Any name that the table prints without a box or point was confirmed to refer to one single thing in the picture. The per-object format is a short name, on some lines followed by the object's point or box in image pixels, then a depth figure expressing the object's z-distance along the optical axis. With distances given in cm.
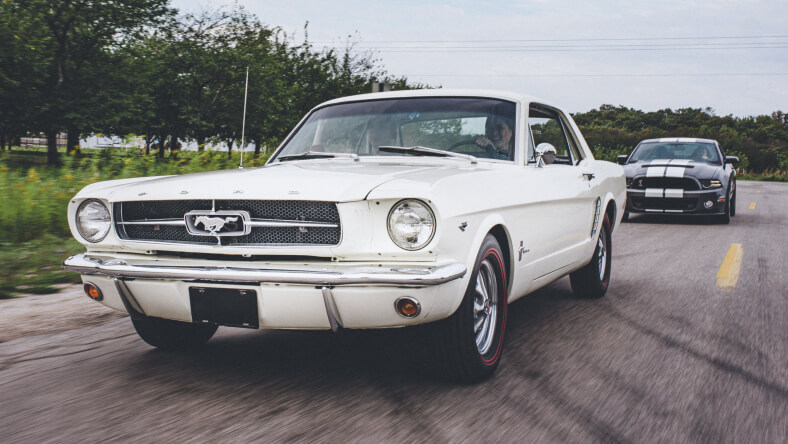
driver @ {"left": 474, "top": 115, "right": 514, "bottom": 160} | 417
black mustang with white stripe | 1213
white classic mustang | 286
